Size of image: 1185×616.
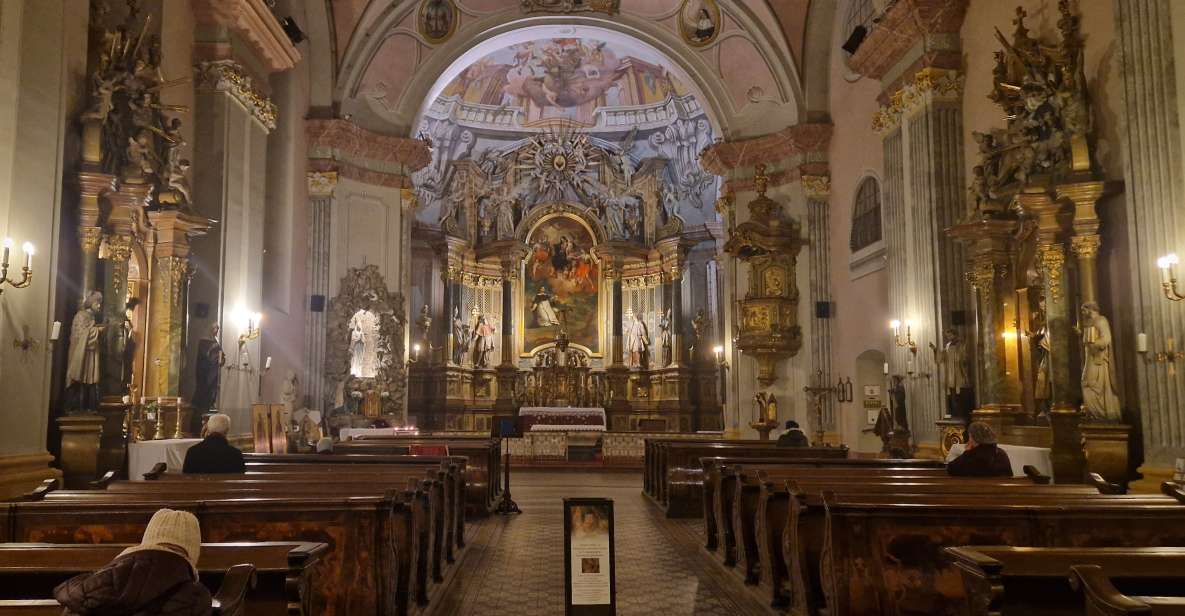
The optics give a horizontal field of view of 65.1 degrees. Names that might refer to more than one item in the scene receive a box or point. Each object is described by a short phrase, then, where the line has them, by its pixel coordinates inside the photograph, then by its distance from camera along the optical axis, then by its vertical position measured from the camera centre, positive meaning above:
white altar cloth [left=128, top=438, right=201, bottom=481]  9.40 -0.54
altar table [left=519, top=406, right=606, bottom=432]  24.61 -0.45
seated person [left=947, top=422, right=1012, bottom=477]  7.28 -0.50
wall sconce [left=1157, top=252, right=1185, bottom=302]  7.76 +0.99
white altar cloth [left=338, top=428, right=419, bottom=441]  16.58 -0.55
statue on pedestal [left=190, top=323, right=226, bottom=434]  11.51 +0.31
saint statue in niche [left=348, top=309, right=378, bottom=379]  18.84 +1.16
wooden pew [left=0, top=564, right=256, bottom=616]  3.00 -0.66
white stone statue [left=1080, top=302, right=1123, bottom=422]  8.58 +0.21
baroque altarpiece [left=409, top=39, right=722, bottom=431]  25.94 +4.41
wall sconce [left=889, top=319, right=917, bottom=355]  13.29 +0.85
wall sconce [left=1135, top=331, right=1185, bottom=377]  7.87 +0.35
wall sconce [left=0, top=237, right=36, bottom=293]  7.49 +1.11
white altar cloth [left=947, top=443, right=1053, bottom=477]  9.38 -0.64
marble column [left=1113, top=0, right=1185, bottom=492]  7.98 +1.79
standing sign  5.06 -0.88
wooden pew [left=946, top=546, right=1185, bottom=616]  3.62 -0.71
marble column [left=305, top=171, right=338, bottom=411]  18.39 +3.11
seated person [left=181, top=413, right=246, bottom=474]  7.56 -0.42
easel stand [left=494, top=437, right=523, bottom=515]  12.25 -1.40
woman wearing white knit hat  2.76 -0.54
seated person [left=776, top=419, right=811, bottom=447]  13.02 -0.57
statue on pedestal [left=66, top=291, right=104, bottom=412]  8.72 +0.47
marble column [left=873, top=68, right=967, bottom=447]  12.74 +2.49
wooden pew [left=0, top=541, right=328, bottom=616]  3.77 -0.68
